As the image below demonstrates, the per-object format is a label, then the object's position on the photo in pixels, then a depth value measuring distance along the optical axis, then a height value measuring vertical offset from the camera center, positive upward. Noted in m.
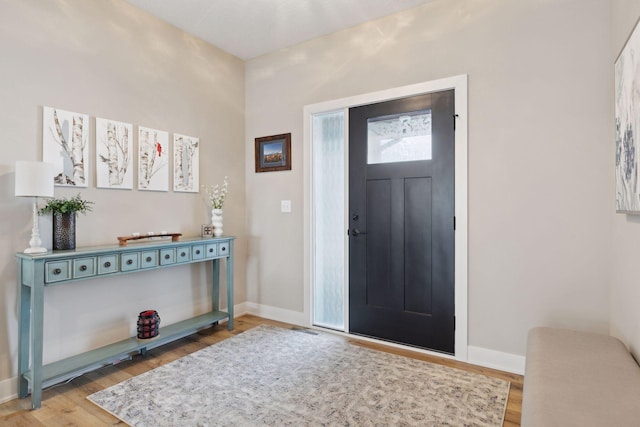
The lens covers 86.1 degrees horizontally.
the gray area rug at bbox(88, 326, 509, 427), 1.87 -1.11
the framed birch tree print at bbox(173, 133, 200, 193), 3.15 +0.48
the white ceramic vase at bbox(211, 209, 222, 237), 3.32 -0.08
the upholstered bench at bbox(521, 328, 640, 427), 1.08 -0.64
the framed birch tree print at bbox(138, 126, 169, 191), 2.87 +0.47
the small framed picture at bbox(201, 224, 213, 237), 3.31 -0.17
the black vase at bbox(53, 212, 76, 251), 2.26 -0.12
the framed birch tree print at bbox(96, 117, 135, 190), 2.59 +0.47
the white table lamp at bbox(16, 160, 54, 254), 2.00 +0.18
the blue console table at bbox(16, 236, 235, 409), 2.00 -0.41
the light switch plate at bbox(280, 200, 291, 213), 3.55 +0.08
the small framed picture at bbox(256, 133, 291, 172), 3.56 +0.65
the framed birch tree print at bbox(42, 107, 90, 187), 2.31 +0.48
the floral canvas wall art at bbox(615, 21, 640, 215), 1.49 +0.42
